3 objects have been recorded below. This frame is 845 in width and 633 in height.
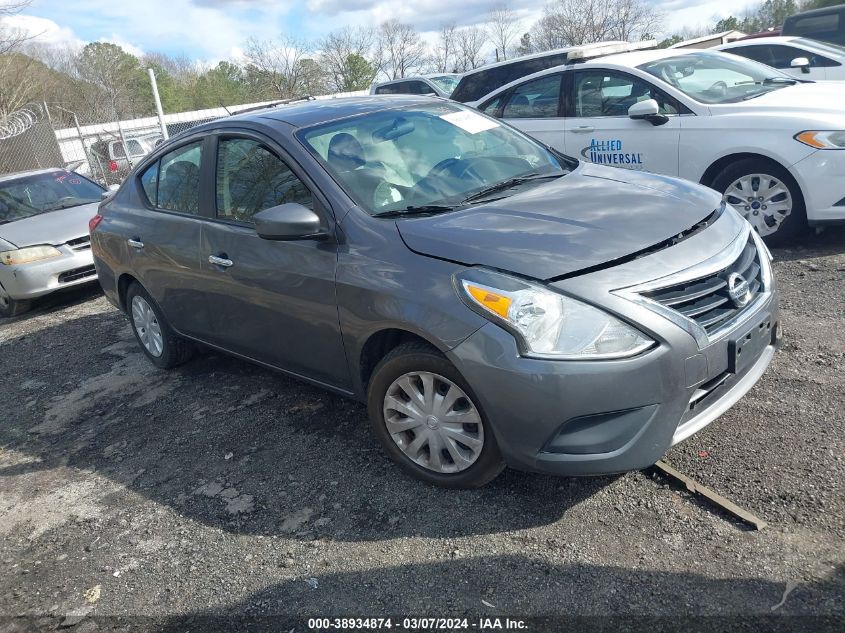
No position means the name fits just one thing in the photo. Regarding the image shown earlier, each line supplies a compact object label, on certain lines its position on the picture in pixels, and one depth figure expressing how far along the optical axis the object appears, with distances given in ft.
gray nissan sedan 8.94
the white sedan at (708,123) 18.48
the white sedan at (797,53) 33.33
